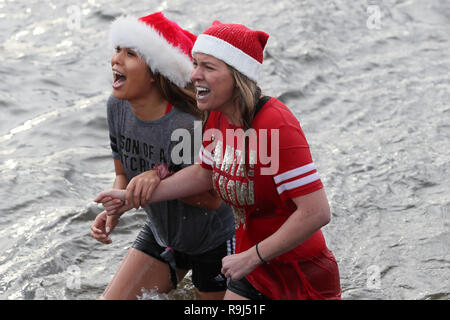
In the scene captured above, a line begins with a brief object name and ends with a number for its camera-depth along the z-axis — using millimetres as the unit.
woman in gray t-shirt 8180
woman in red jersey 6648
